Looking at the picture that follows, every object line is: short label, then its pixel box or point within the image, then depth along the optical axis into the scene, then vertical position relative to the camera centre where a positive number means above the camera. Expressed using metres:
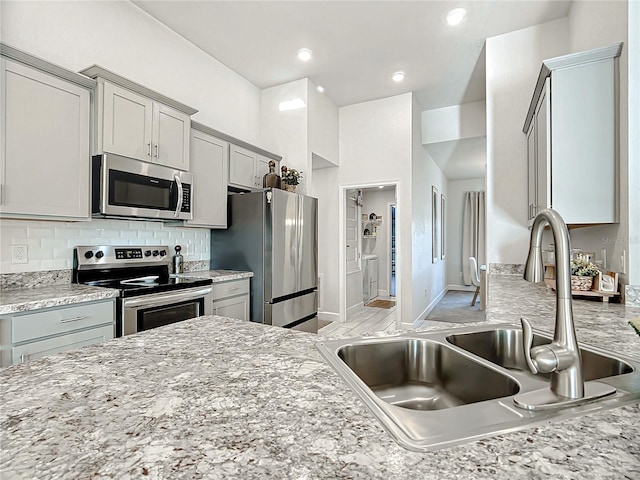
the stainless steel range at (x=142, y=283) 2.13 -0.32
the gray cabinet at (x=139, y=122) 2.23 +0.88
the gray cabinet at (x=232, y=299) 2.88 -0.52
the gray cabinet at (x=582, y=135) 1.81 +0.61
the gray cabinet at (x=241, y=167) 3.46 +0.79
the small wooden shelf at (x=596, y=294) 1.76 -0.27
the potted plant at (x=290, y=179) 3.80 +0.71
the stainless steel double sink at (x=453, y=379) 0.58 -0.33
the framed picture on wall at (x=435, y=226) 5.94 +0.29
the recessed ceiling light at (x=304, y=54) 3.53 +2.01
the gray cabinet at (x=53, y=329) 1.59 -0.47
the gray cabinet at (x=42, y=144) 1.82 +0.57
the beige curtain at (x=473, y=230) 7.78 +0.28
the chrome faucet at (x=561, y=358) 0.66 -0.23
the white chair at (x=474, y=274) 6.07 -0.58
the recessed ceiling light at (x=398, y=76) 4.00 +2.01
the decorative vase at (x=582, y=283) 1.85 -0.22
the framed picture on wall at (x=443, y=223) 7.12 +0.42
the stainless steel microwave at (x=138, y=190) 2.24 +0.38
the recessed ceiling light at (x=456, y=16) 2.89 +1.99
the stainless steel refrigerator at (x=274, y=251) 3.16 -0.10
